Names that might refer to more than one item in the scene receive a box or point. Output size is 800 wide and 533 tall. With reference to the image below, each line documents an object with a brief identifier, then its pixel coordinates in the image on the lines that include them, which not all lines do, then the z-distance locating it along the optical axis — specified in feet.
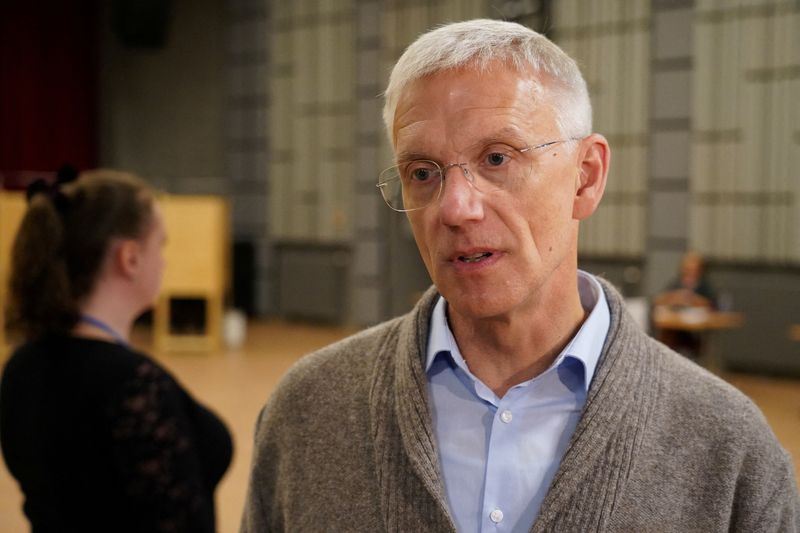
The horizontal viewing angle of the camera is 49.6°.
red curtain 32.73
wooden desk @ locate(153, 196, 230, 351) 27.96
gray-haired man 3.71
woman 5.89
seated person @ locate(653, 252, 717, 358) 21.93
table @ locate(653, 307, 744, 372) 20.90
